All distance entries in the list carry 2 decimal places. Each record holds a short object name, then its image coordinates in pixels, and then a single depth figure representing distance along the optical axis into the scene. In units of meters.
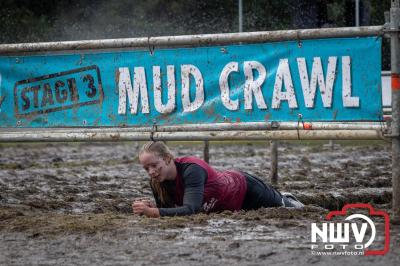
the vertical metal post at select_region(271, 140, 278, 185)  22.56
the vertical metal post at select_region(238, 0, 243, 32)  24.12
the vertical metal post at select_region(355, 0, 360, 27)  25.19
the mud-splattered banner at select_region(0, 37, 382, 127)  15.44
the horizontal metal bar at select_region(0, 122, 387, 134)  15.25
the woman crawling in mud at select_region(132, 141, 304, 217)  15.27
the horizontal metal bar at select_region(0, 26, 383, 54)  15.27
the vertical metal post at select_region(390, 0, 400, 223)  14.62
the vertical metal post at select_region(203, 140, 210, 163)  24.20
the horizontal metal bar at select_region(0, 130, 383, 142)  15.29
